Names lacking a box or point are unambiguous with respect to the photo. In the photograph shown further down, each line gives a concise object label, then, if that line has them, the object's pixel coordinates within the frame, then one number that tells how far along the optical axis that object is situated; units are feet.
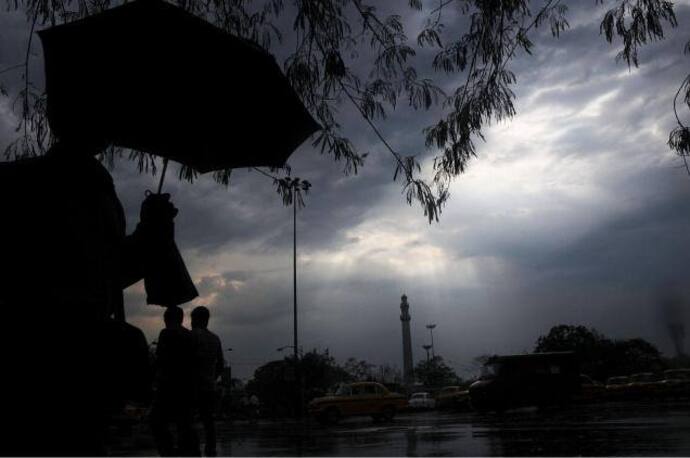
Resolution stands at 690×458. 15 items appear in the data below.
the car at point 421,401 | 126.82
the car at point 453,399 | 92.27
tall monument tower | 246.00
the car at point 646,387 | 96.43
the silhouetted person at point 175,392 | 16.78
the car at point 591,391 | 86.56
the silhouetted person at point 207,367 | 19.02
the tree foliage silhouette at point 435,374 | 220.23
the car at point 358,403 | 73.97
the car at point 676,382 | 92.12
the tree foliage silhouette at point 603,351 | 169.17
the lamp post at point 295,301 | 96.95
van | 66.54
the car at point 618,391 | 95.09
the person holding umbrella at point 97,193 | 4.57
